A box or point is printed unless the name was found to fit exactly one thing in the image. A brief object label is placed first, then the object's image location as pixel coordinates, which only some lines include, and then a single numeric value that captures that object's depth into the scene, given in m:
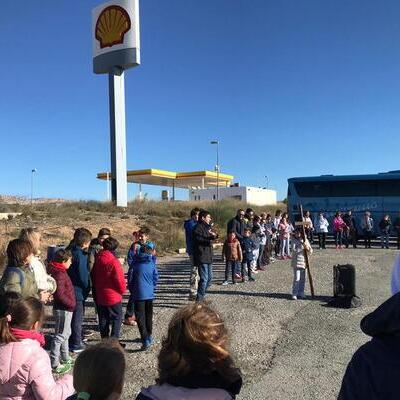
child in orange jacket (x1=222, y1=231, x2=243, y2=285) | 11.98
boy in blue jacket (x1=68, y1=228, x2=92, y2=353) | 6.65
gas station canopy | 61.06
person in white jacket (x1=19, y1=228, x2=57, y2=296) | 5.36
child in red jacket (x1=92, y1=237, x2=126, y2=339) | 6.55
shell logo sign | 32.97
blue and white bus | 25.39
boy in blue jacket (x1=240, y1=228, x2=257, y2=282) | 12.59
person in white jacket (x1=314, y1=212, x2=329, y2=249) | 22.08
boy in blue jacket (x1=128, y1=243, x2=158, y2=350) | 6.78
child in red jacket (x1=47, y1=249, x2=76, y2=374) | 6.01
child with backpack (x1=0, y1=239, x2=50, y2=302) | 4.89
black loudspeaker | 9.39
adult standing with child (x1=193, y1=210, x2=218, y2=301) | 9.47
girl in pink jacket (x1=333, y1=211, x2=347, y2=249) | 22.09
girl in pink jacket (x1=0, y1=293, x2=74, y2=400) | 3.06
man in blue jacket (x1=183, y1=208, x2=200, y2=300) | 9.87
